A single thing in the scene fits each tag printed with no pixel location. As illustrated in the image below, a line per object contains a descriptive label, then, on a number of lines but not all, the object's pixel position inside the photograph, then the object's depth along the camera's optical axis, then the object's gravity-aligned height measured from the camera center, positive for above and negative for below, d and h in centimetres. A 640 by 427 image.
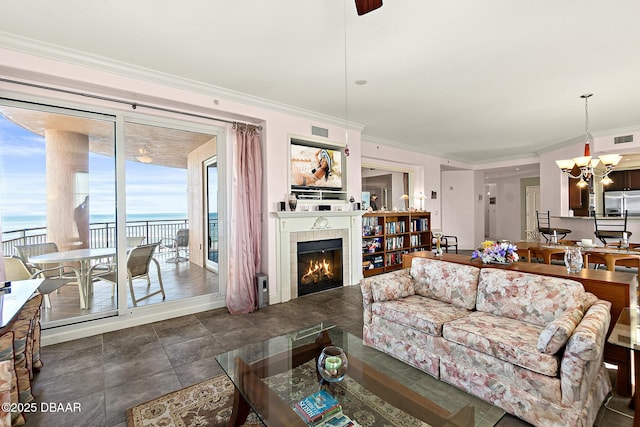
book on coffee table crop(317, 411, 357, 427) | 141 -103
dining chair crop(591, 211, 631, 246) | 554 -35
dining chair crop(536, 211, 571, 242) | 631 -48
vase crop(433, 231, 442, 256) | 336 -48
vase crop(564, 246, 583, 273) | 248 -46
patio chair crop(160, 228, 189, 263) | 392 -39
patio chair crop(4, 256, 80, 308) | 291 -61
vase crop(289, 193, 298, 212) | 434 +15
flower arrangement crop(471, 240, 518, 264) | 280 -44
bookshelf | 596 -61
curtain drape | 393 -10
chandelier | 434 +70
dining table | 423 -72
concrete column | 314 +31
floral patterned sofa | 169 -88
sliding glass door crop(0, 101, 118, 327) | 296 +21
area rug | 146 -133
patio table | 316 -47
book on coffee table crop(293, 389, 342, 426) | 143 -100
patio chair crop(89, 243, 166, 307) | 341 -66
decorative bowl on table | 162 -87
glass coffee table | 141 -100
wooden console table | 209 -65
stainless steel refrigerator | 716 +11
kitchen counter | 596 -40
